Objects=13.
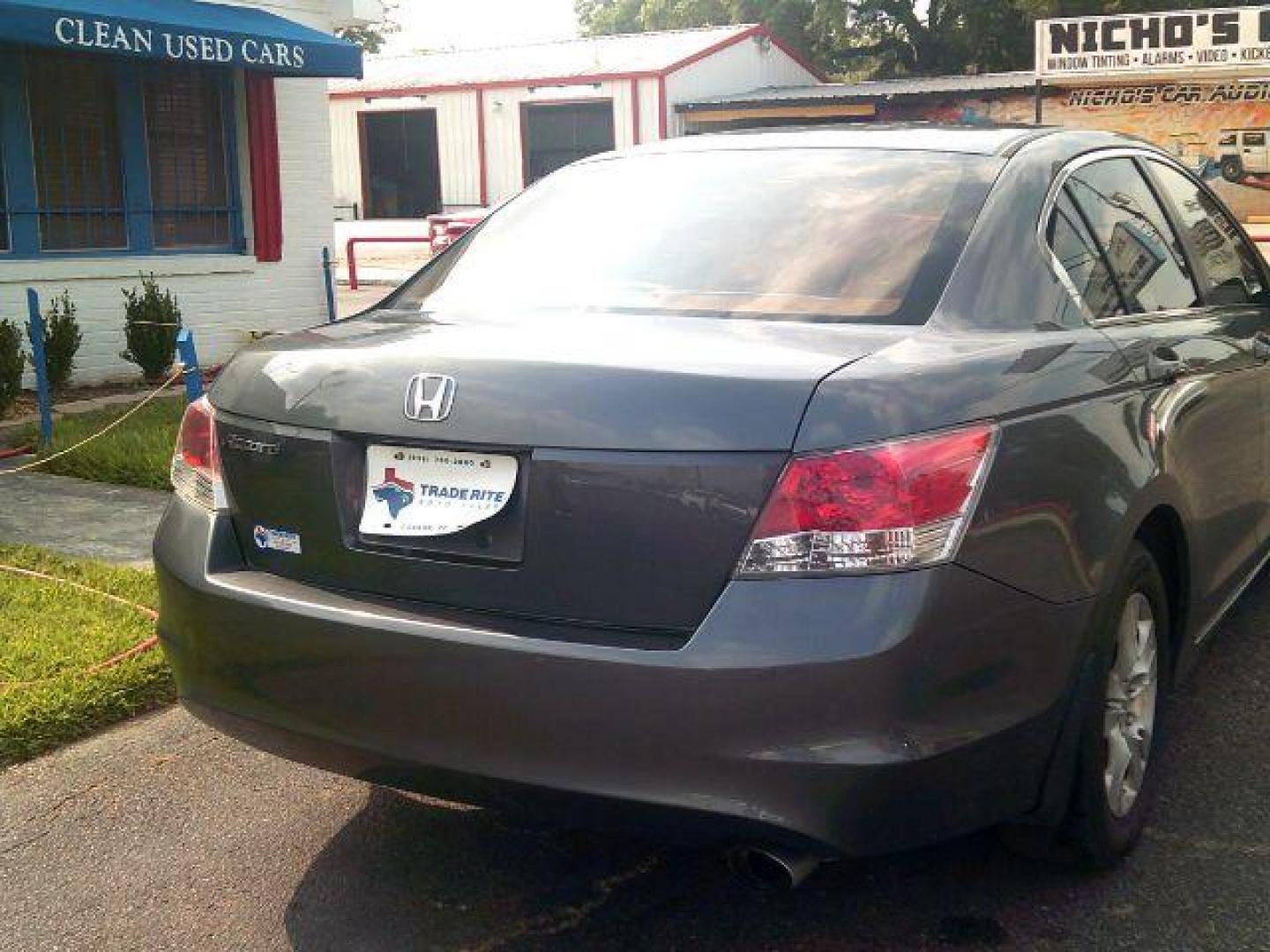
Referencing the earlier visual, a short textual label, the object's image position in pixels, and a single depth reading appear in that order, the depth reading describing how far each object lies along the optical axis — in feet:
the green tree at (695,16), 136.05
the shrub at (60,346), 32.94
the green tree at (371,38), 116.16
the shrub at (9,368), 30.14
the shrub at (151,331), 35.53
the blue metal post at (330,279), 43.19
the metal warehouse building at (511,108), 104.73
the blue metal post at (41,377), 26.84
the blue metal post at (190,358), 21.77
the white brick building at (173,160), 34.53
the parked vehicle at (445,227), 67.48
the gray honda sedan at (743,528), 8.40
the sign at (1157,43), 80.69
